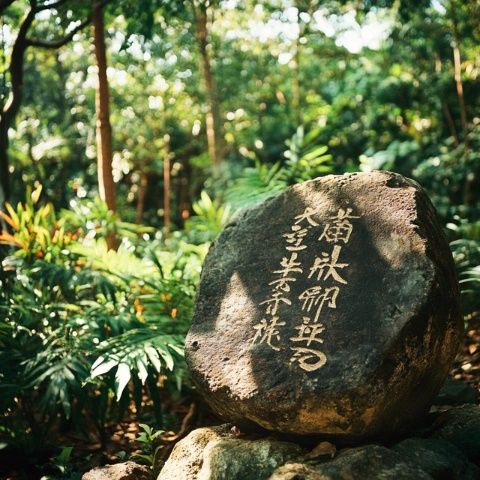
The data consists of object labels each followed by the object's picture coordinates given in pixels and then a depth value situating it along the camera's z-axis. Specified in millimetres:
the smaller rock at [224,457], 2311
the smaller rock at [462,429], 2406
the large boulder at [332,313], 2279
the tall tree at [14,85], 4328
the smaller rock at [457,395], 3158
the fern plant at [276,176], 4656
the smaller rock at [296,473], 2084
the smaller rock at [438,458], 2137
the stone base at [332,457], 2084
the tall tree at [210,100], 7461
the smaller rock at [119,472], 2574
